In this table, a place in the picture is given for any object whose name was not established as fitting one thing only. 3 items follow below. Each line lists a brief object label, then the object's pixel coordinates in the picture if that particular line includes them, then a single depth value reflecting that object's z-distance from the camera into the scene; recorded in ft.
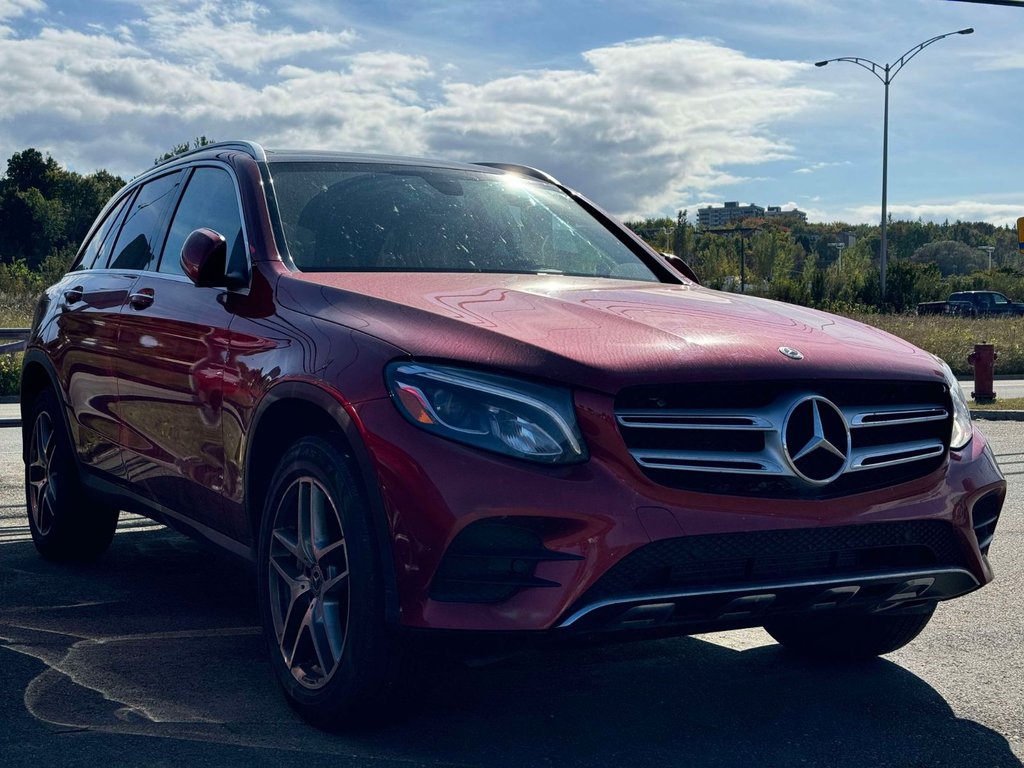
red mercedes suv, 10.43
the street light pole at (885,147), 140.59
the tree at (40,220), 259.60
